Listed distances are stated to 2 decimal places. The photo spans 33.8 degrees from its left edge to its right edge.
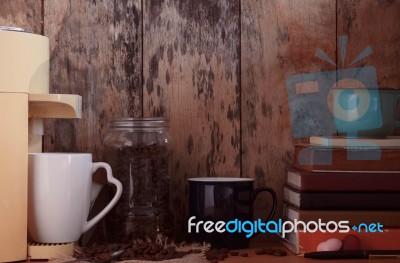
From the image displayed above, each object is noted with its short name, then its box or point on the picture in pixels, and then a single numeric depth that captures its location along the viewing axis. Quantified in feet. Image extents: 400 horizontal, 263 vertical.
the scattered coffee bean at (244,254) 3.44
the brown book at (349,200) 3.51
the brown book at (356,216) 3.48
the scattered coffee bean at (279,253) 3.47
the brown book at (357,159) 3.54
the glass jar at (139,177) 3.66
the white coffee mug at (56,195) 3.33
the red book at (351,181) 3.51
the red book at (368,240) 3.39
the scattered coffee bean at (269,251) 3.52
